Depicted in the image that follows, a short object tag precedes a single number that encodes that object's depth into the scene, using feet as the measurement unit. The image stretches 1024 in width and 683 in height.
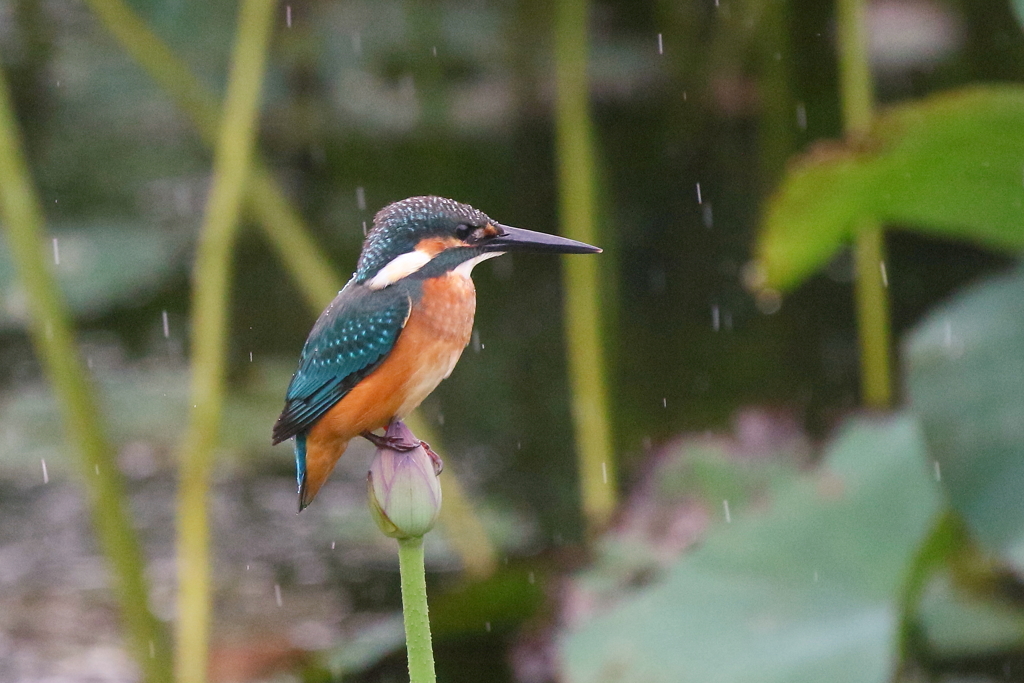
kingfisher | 20.94
